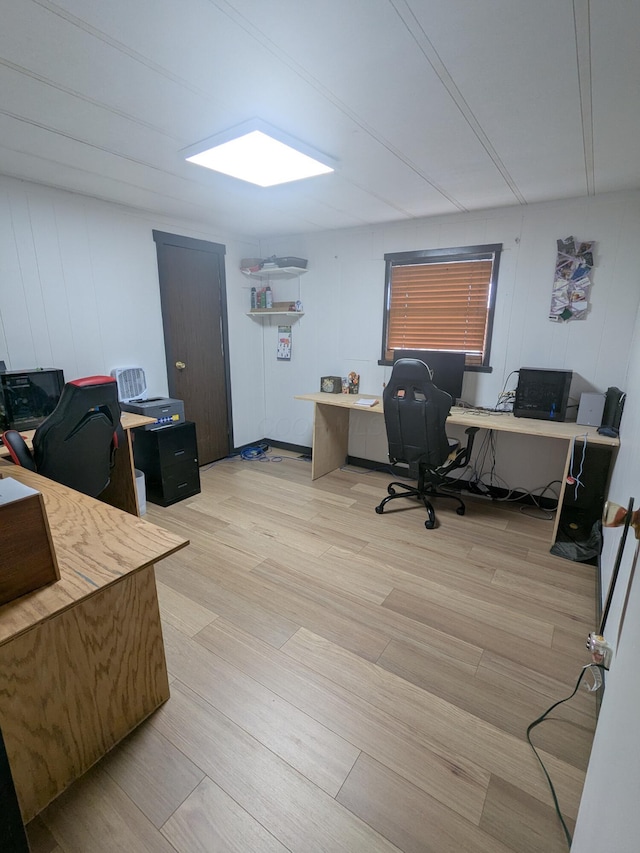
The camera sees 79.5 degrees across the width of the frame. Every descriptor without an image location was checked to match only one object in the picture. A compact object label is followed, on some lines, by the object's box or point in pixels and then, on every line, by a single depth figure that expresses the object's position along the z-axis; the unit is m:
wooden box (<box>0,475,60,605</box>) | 0.91
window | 3.20
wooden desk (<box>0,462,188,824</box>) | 1.05
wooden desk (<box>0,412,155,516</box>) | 2.78
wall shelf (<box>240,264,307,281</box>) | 3.98
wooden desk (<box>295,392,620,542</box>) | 2.56
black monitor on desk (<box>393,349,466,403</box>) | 3.19
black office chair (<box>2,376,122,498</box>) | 1.79
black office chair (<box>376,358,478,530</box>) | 2.62
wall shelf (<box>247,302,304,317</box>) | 4.09
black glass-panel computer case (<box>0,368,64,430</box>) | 2.39
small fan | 3.25
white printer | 3.13
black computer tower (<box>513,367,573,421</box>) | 2.82
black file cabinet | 3.13
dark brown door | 3.54
